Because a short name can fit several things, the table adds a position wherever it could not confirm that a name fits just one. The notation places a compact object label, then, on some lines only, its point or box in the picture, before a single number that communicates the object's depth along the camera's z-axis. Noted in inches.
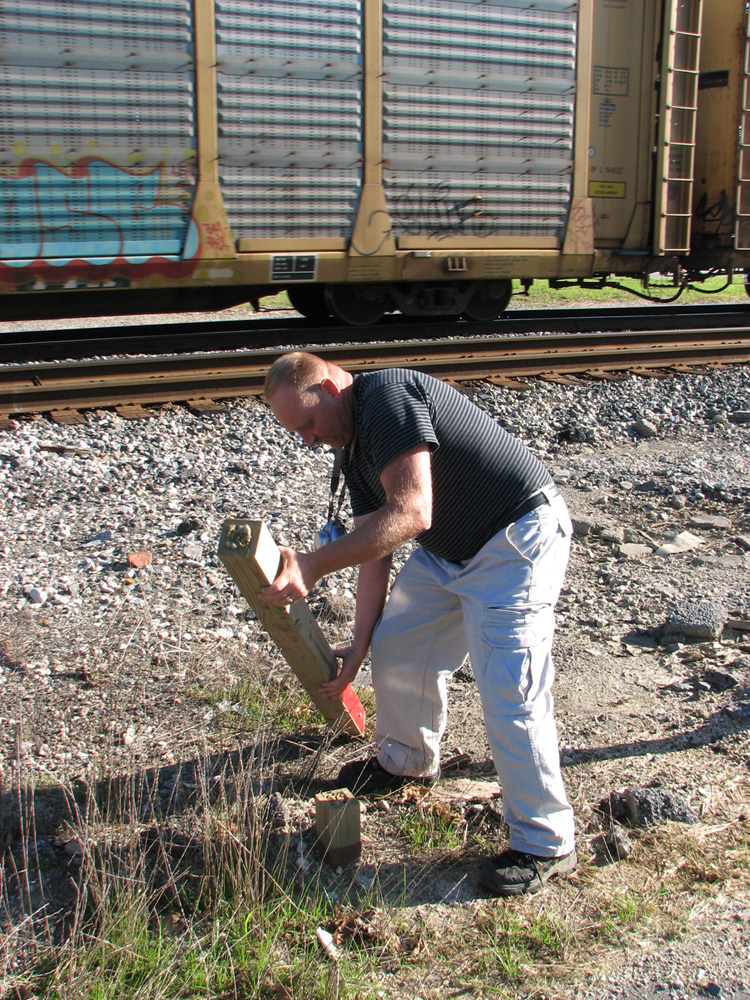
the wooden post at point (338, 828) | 103.3
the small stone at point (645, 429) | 280.7
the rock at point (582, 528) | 202.1
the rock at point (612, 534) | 198.2
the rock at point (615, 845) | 105.5
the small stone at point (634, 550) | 191.5
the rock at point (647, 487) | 228.2
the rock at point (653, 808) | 109.9
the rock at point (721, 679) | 141.0
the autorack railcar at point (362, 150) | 293.3
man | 95.8
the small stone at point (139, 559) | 177.5
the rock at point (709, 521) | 207.6
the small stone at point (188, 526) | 194.2
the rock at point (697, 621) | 155.3
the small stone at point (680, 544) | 193.6
